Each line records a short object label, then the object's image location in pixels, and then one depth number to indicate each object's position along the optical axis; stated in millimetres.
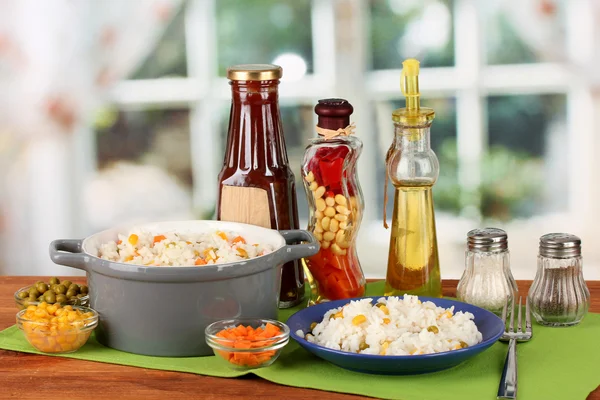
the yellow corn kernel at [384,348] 1489
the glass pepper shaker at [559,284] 1630
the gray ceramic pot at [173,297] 1545
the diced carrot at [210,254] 1579
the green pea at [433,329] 1518
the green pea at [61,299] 1658
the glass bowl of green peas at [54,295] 1659
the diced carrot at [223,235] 1657
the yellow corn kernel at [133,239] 1631
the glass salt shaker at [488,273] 1664
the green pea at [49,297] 1651
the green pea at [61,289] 1674
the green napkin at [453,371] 1461
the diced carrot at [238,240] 1657
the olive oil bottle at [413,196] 1703
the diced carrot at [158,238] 1657
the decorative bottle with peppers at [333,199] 1696
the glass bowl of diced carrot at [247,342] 1508
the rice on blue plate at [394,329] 1495
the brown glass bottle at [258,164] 1716
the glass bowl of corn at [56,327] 1568
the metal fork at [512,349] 1447
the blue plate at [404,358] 1471
